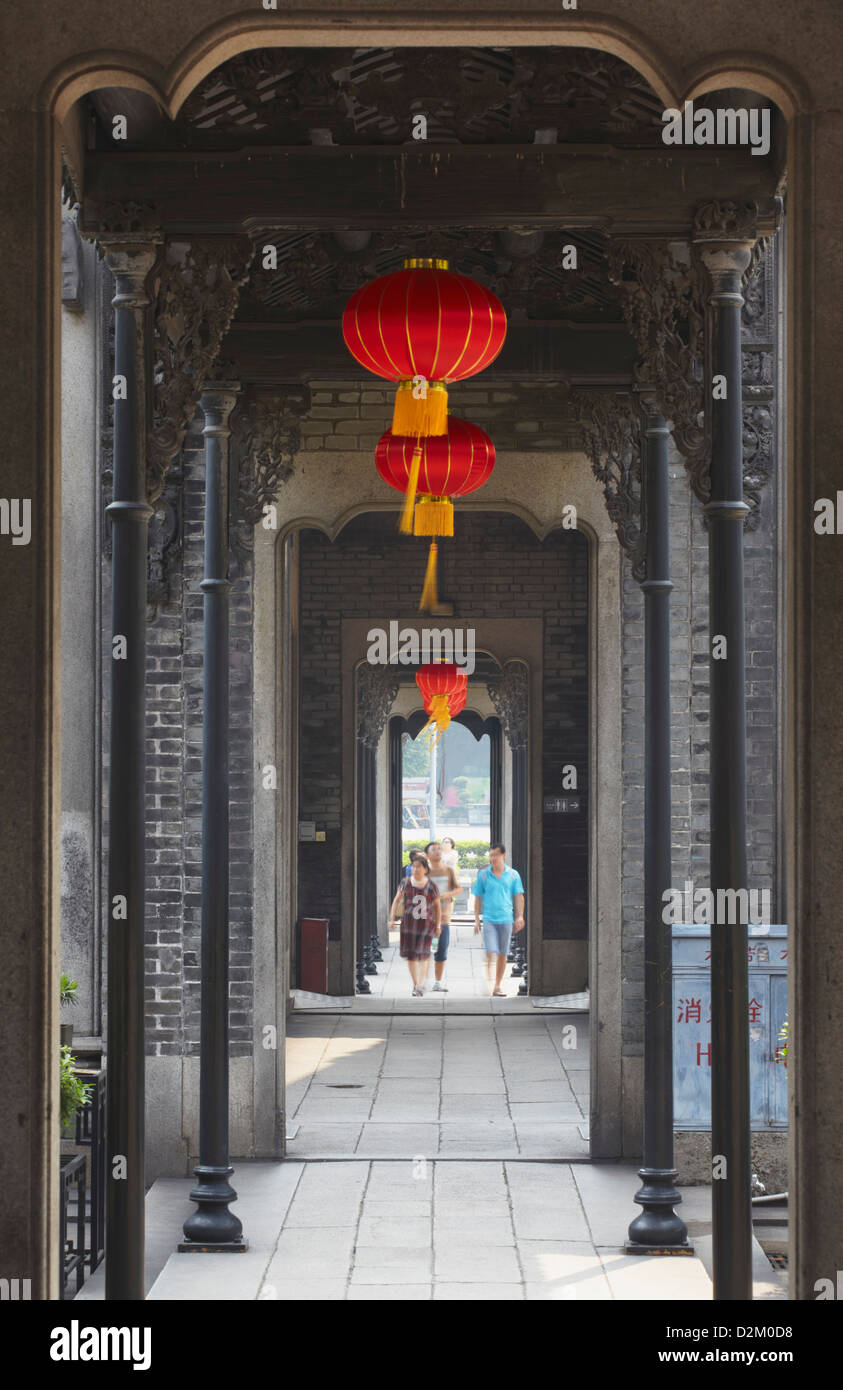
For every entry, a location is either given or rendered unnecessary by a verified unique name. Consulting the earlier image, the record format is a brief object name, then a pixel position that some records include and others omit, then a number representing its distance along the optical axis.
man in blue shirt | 30.39
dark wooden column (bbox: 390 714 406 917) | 55.72
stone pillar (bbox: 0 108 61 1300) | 6.41
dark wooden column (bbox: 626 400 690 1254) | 13.34
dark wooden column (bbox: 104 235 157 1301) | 9.27
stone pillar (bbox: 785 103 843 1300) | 6.39
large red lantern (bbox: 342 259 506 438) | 10.46
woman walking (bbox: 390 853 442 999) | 29.66
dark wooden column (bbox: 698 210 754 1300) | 9.04
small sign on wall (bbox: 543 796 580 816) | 30.98
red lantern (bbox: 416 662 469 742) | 32.28
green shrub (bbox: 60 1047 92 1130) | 11.42
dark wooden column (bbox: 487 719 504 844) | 54.34
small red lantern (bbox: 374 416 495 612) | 13.71
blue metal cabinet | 16.17
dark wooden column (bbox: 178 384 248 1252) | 13.74
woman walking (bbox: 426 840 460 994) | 32.75
